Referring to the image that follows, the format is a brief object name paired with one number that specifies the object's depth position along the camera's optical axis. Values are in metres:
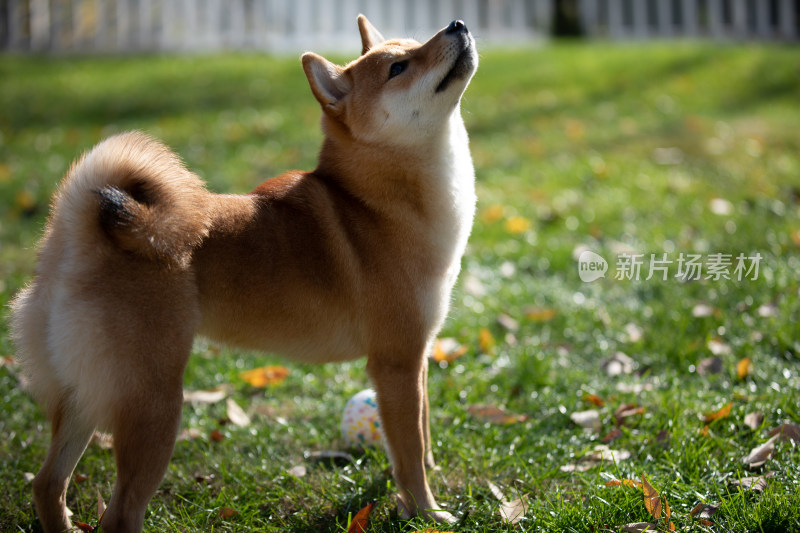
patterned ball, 3.46
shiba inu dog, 2.55
